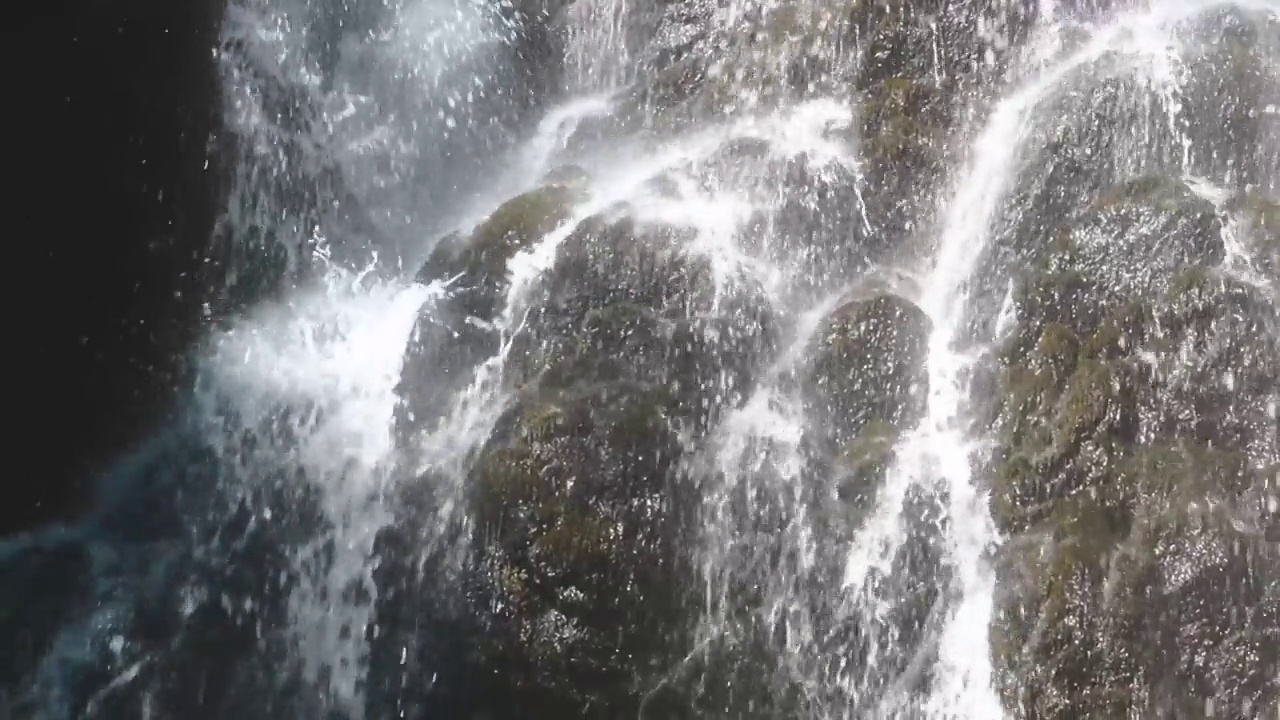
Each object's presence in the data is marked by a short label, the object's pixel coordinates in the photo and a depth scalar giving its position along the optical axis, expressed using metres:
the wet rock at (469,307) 8.15
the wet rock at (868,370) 7.33
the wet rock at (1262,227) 6.86
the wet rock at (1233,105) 7.39
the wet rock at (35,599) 8.41
